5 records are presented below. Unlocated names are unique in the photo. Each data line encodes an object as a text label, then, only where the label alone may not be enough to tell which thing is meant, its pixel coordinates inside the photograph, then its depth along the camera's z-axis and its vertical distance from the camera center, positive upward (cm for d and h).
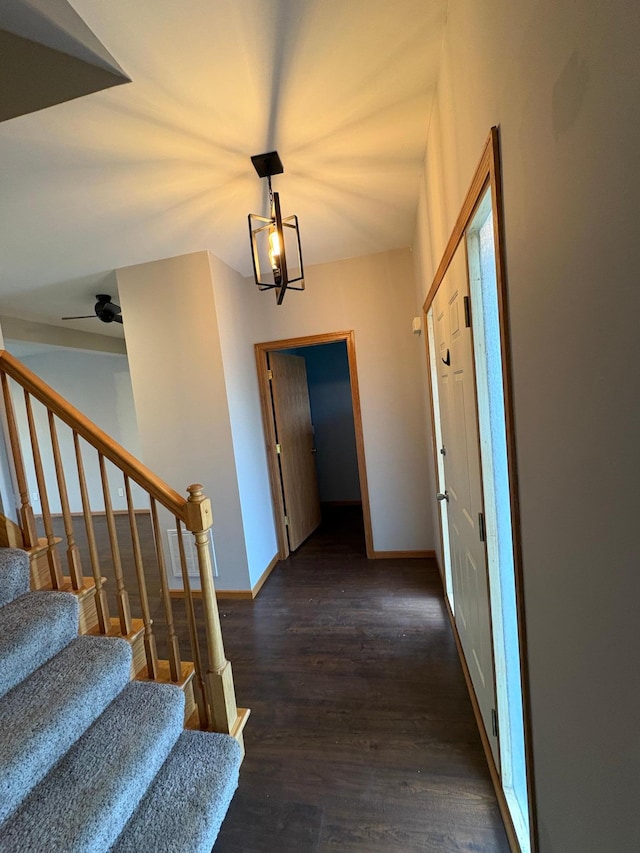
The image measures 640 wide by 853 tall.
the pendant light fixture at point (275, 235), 162 +76
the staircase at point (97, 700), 104 -98
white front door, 136 -41
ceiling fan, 321 +102
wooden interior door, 362 -43
